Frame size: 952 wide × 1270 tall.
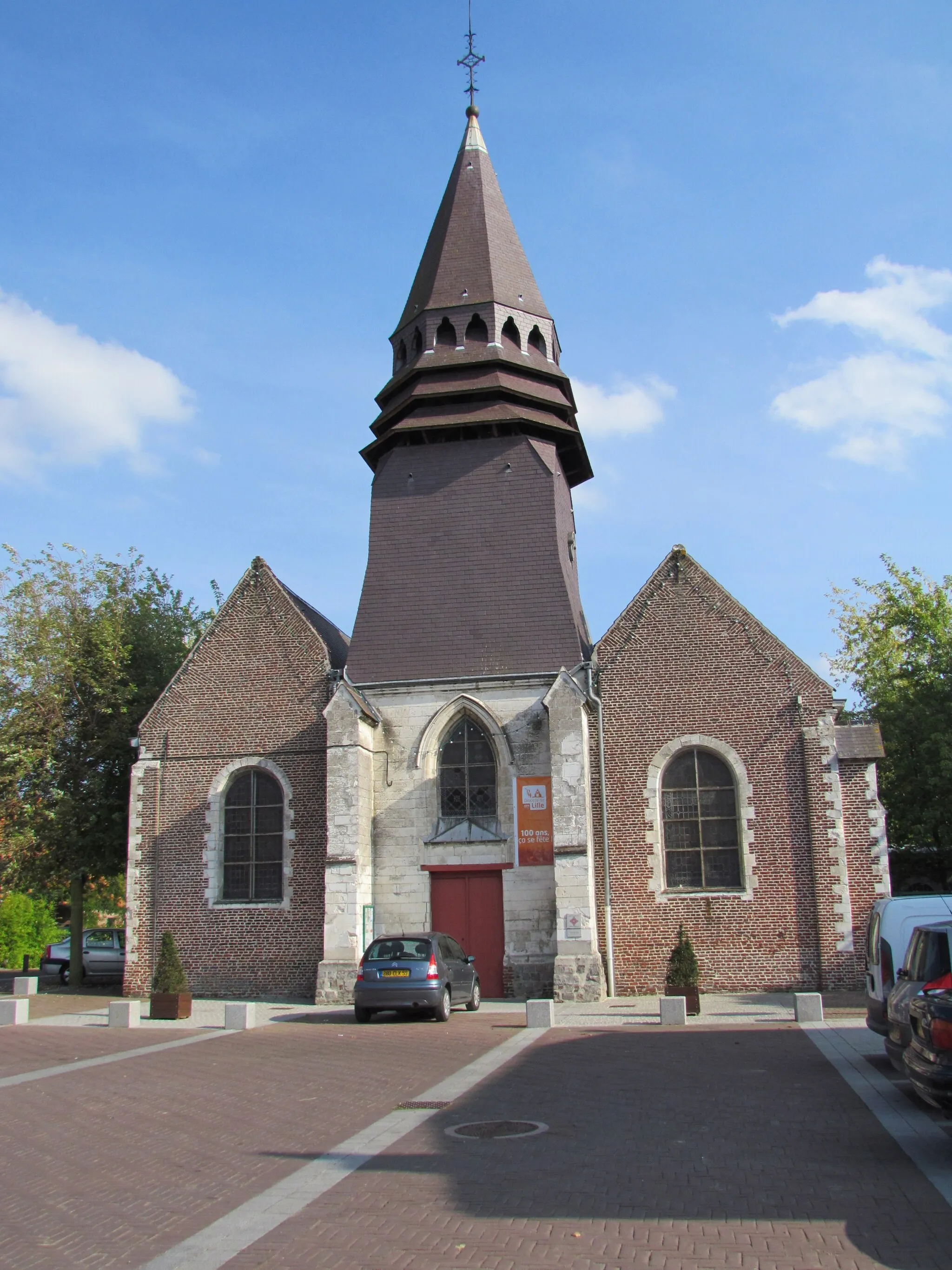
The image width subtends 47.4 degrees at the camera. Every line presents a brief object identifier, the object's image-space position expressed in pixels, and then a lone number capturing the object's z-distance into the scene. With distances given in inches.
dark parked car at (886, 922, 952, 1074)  301.4
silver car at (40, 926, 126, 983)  1029.8
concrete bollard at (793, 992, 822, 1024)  594.9
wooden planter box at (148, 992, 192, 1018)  685.3
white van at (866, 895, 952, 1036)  412.8
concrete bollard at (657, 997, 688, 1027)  599.8
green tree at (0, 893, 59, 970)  1357.0
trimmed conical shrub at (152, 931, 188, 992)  695.1
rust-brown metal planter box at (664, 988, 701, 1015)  652.1
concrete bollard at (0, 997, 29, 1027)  682.8
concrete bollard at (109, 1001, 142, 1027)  654.5
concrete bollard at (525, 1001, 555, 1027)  596.1
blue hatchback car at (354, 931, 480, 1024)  618.8
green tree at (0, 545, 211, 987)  948.0
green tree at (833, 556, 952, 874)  1034.7
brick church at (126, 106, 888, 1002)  759.1
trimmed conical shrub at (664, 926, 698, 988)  661.9
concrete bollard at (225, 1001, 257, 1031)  627.5
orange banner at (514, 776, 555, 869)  780.0
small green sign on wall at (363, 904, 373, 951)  779.4
